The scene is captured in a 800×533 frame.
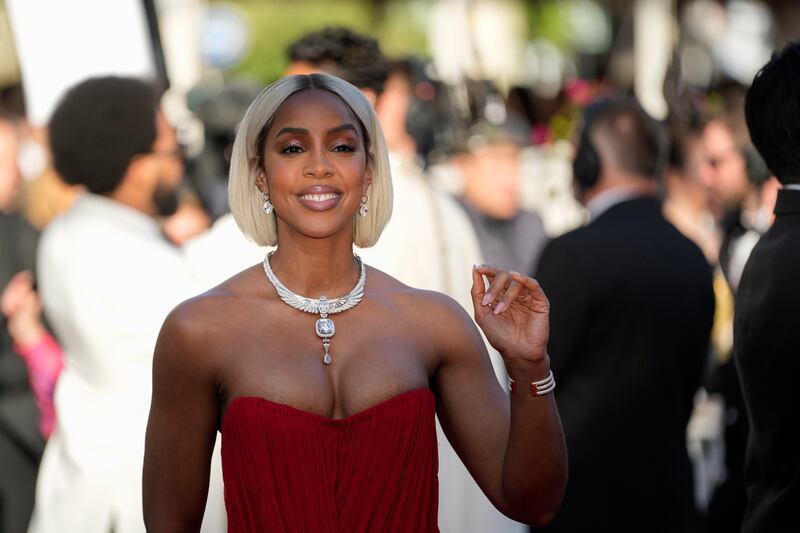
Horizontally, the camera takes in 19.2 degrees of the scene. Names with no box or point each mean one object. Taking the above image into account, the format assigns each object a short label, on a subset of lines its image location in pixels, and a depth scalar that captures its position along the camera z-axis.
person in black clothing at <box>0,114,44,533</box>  9.53
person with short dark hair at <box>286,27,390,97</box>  8.73
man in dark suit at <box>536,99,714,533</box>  8.32
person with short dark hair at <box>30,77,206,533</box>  7.58
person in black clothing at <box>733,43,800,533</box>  6.14
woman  4.97
